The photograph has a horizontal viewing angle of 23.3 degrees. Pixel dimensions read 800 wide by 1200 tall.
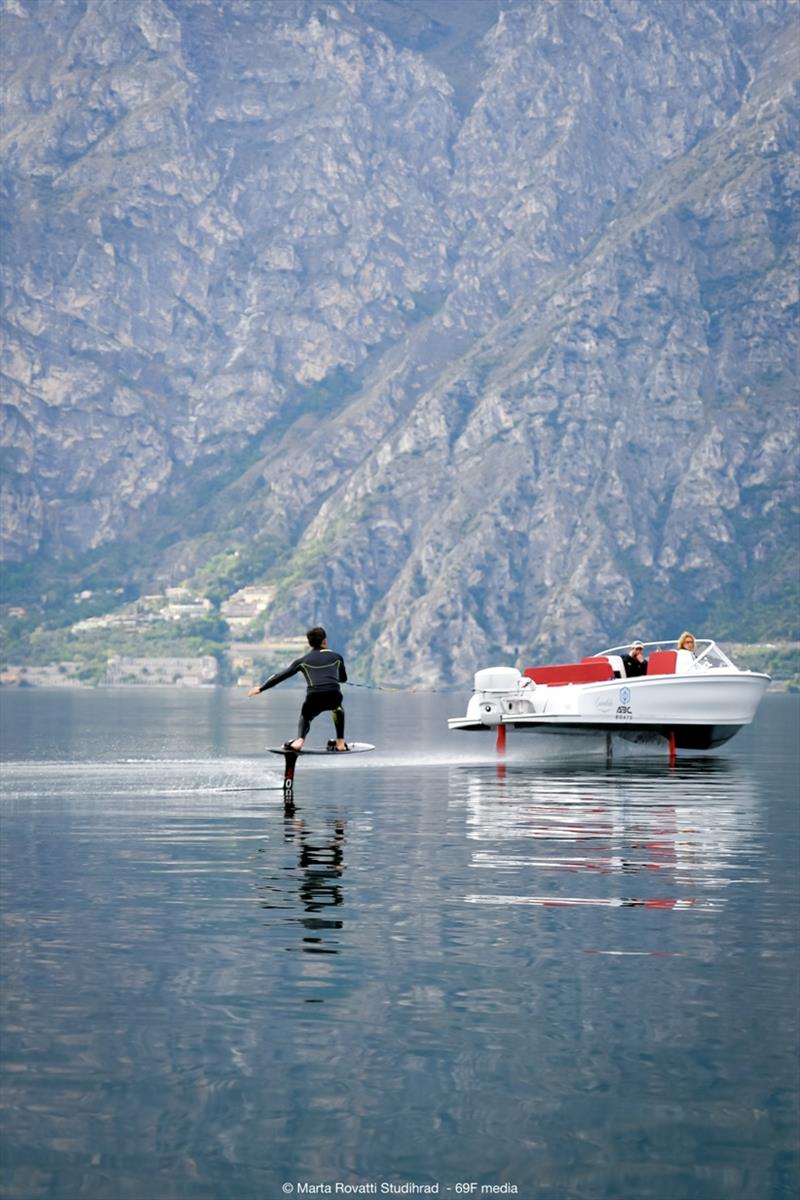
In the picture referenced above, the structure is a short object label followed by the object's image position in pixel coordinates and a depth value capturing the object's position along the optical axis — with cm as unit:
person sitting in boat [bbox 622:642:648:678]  7112
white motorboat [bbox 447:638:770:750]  6819
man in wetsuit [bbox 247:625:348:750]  4406
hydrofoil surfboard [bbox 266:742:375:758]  4542
